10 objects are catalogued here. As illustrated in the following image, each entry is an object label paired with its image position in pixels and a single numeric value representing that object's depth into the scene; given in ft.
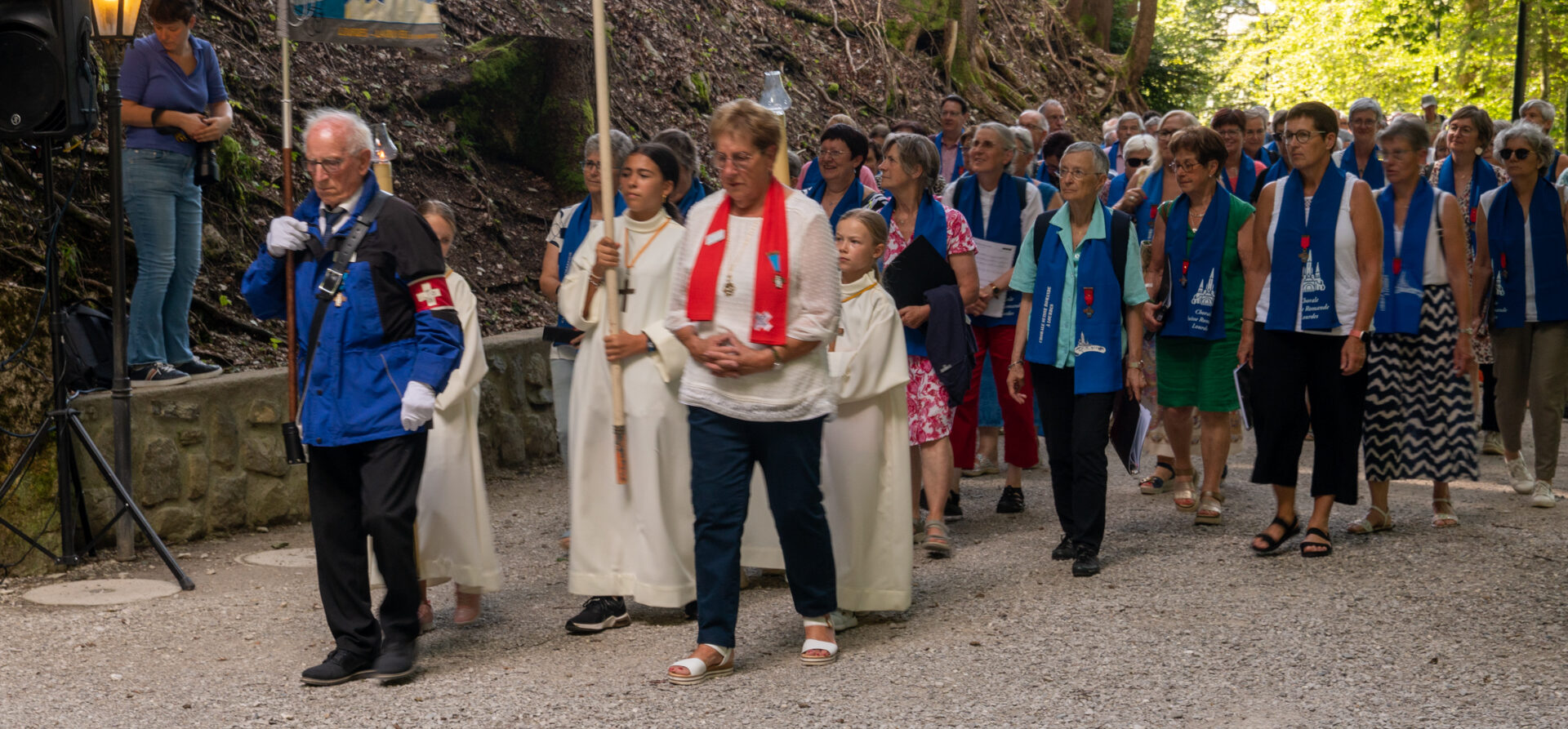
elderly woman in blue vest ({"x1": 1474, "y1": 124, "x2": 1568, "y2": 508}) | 28.12
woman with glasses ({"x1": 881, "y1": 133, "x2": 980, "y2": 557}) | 24.16
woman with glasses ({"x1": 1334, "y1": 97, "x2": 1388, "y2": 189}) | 33.04
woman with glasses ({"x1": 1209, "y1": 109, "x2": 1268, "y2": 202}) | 31.32
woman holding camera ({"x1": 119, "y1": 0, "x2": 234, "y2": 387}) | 26.43
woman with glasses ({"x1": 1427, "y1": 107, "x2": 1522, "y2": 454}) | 29.94
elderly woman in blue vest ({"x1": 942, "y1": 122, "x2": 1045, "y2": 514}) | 27.63
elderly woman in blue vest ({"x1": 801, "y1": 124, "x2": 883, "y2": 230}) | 25.39
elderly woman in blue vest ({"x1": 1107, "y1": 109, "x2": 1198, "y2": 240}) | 29.84
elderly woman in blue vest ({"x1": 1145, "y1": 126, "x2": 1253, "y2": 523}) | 25.89
